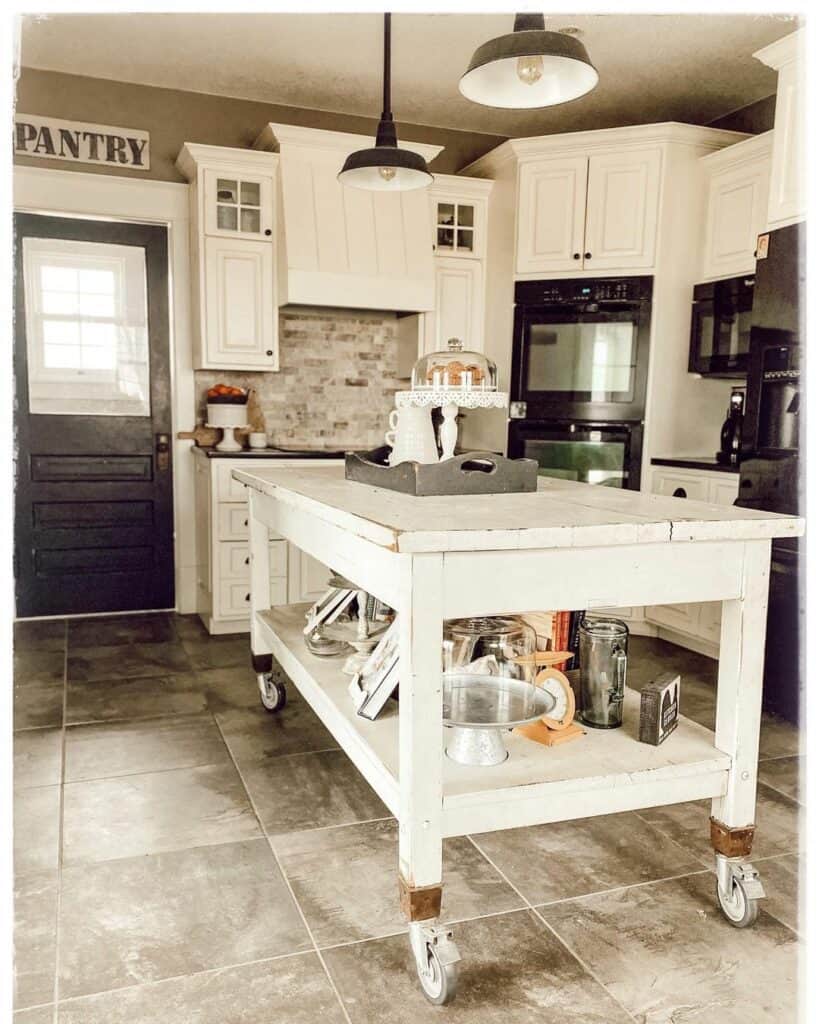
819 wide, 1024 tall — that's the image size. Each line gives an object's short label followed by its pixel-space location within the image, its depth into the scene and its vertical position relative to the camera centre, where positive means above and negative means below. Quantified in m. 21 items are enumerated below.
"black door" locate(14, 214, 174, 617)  4.38 -0.10
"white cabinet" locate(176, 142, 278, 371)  4.28 +0.78
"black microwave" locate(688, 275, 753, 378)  3.93 +0.41
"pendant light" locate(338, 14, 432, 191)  2.75 +0.82
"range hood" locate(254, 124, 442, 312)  4.34 +0.93
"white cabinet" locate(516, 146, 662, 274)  4.16 +1.03
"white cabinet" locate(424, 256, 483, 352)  4.82 +0.60
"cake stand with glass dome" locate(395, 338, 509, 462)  2.23 +0.06
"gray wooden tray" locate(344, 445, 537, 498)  1.99 -0.18
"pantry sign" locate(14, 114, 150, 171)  4.26 +1.37
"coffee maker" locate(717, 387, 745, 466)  4.00 -0.09
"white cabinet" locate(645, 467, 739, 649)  3.75 -0.41
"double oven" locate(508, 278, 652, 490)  4.28 +0.17
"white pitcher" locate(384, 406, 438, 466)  2.34 -0.09
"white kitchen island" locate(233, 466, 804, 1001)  1.50 -0.44
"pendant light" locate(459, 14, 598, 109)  1.92 +0.85
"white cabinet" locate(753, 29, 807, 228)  3.11 +1.09
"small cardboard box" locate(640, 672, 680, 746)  1.78 -0.66
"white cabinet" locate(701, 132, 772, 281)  3.82 +1.00
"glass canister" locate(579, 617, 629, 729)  1.91 -0.63
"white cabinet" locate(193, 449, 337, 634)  4.19 -0.82
